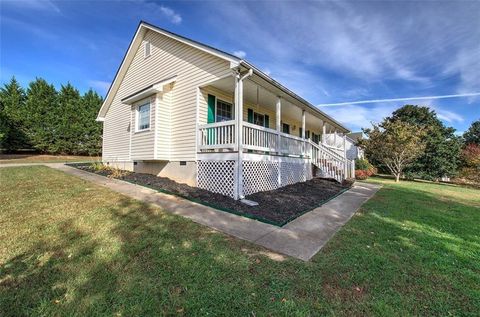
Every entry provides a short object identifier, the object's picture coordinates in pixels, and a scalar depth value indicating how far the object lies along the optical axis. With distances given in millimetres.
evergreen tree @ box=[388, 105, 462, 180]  23492
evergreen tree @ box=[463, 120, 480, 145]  30672
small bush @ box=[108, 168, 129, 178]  9734
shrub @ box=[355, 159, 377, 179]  19178
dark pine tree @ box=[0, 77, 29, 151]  20272
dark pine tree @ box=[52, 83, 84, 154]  22516
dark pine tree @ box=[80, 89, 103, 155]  23953
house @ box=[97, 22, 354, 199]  7367
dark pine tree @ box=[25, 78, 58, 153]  21281
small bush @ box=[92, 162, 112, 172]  11883
